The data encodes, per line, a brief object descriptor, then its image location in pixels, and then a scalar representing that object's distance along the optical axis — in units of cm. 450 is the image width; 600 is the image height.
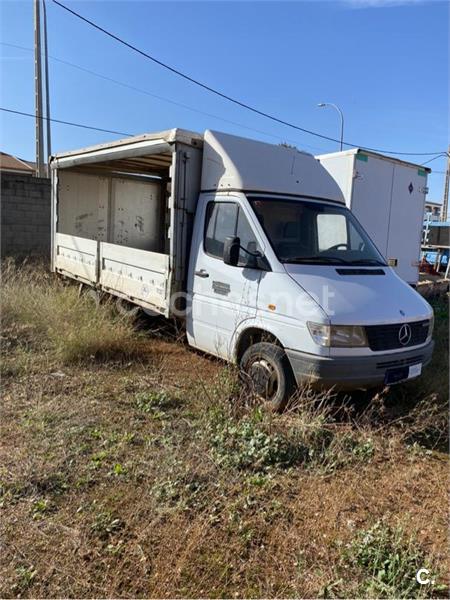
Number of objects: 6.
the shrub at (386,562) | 232
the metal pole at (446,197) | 3138
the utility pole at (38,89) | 1742
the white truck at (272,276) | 410
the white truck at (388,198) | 845
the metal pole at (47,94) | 1819
